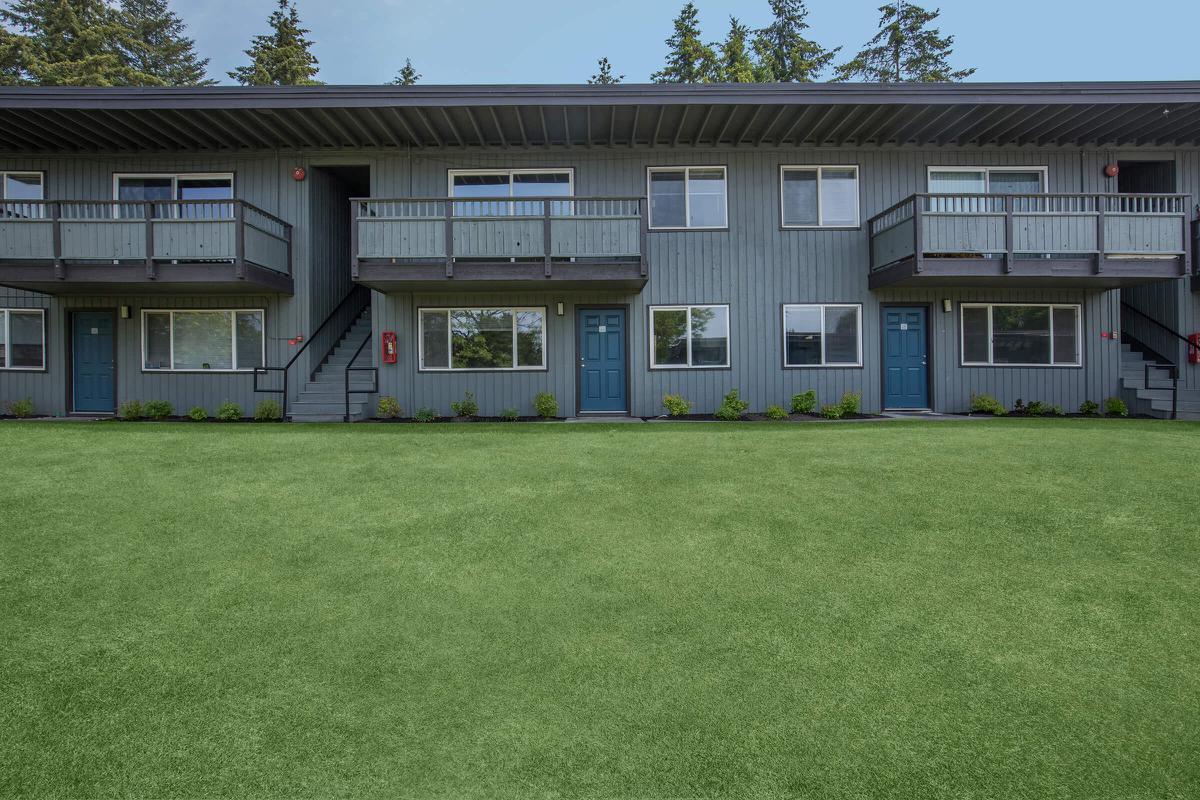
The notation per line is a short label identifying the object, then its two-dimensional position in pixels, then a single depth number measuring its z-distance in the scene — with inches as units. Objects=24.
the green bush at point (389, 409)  530.3
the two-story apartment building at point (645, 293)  533.0
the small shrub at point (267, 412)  518.3
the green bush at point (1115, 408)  522.0
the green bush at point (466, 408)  534.9
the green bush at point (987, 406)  524.1
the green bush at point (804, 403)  529.3
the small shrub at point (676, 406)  526.0
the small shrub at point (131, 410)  524.4
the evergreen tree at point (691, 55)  1129.4
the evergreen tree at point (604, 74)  1289.4
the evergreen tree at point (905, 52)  1319.6
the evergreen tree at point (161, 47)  1341.0
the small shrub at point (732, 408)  512.7
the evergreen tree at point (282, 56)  1198.9
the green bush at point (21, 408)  540.1
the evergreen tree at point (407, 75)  1343.9
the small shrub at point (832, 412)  512.7
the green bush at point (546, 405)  524.4
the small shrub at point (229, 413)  525.3
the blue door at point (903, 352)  552.4
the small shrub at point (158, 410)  531.2
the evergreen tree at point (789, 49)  1266.0
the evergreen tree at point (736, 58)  1089.8
